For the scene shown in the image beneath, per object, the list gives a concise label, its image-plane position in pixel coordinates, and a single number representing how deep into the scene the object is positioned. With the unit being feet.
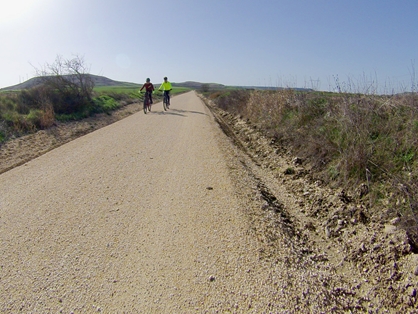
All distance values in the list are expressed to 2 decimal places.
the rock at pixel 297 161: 20.48
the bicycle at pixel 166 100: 55.93
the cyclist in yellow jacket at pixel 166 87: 54.67
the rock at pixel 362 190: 13.41
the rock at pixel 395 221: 10.57
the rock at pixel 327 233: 11.93
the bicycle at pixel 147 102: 52.15
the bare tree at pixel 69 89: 45.58
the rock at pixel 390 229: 10.33
